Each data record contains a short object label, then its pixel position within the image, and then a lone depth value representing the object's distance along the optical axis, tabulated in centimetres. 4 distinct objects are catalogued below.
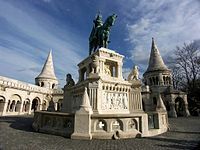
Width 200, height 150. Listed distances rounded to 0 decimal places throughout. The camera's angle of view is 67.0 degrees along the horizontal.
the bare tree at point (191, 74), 3080
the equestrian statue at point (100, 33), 1197
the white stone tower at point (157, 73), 3353
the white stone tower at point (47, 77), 4147
